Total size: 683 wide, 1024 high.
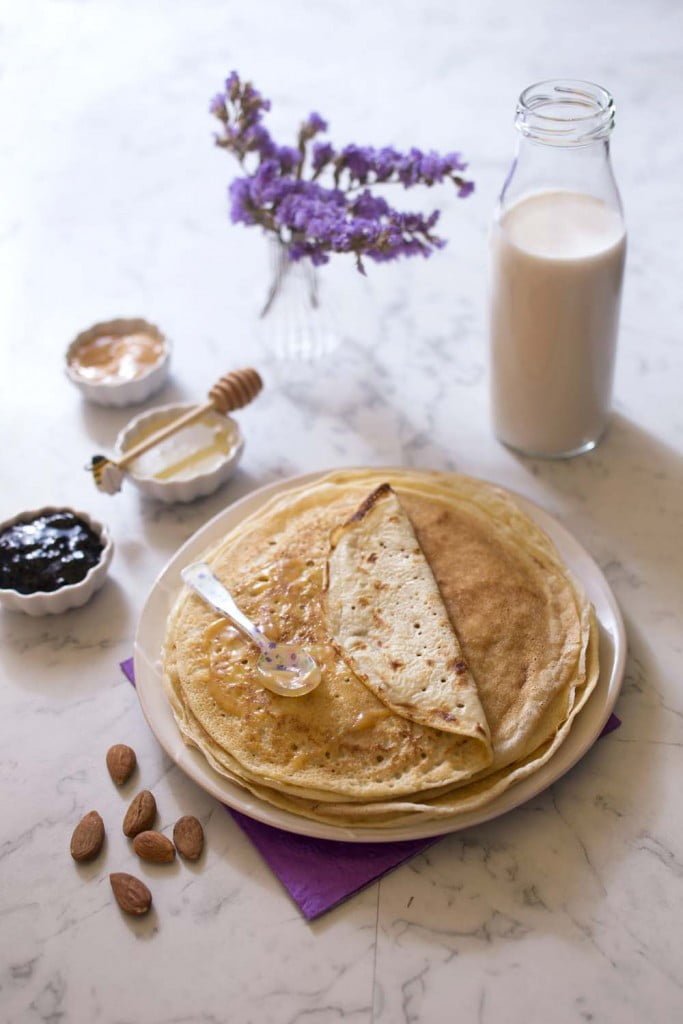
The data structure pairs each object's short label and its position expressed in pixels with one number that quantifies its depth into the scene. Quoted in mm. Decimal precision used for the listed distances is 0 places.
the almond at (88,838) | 722
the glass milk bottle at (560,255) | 816
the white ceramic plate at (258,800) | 703
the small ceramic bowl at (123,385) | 969
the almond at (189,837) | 719
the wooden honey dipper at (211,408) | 893
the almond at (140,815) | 730
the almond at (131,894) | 698
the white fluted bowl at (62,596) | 828
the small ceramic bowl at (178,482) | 893
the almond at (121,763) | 754
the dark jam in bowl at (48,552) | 839
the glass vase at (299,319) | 989
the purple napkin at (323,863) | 697
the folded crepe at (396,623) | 728
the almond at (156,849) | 718
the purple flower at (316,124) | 923
